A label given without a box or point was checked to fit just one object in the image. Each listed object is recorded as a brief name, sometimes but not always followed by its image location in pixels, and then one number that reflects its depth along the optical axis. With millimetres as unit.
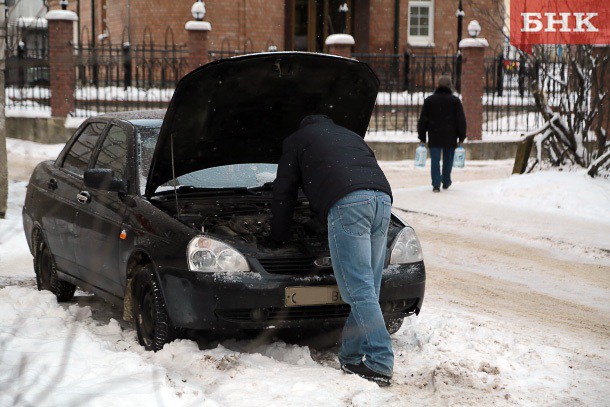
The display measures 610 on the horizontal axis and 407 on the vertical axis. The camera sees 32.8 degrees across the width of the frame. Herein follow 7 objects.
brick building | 31266
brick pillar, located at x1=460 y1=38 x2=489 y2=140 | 25703
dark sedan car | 6242
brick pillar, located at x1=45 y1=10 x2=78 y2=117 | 25922
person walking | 16734
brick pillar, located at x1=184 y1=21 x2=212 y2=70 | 26406
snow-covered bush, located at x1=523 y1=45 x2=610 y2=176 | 16047
